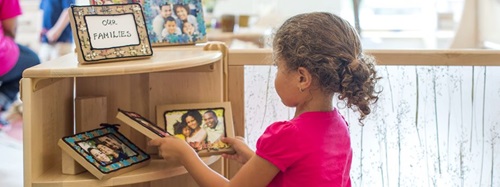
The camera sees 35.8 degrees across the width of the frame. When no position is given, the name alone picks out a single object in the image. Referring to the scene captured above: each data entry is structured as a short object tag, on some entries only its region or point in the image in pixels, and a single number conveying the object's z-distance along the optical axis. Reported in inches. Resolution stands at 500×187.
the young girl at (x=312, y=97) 76.6
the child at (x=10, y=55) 160.0
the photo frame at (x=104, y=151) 83.4
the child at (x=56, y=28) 221.5
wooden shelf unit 79.3
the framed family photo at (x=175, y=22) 101.8
